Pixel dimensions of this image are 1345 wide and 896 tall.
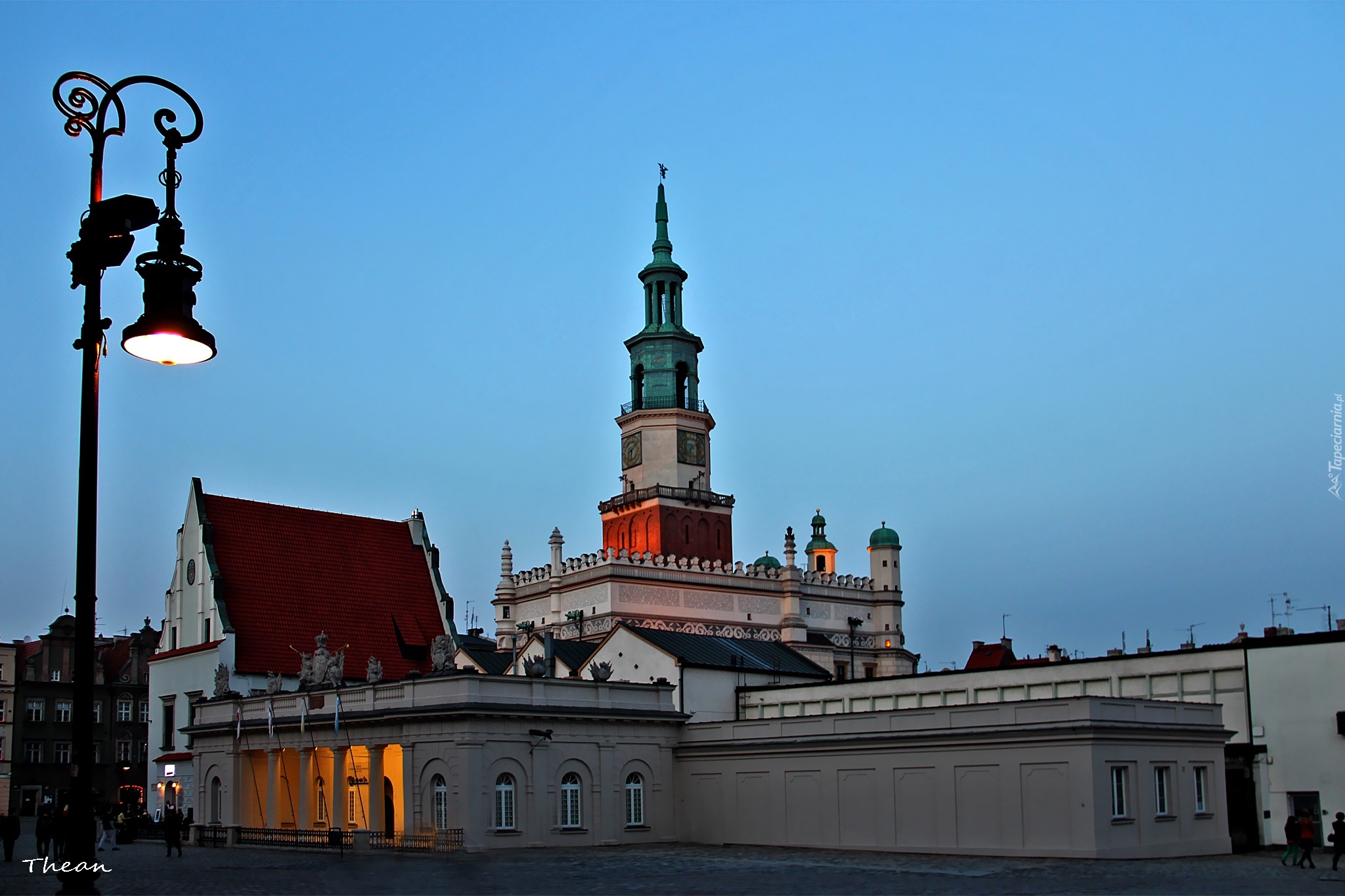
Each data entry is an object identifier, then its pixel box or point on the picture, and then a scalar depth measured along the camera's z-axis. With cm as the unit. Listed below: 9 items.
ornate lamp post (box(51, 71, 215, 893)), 1077
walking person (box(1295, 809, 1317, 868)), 3188
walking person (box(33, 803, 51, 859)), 3356
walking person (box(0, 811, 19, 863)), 3453
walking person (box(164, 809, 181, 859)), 3988
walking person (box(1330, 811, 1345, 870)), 3122
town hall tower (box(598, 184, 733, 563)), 9281
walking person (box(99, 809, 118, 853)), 4188
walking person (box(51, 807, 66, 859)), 2982
